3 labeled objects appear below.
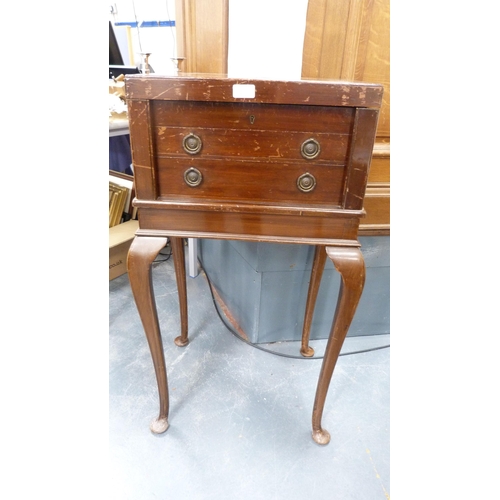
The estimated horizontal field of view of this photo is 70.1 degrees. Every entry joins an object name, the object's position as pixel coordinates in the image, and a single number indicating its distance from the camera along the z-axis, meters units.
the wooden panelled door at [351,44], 0.86
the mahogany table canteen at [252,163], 0.59
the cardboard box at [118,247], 1.50
